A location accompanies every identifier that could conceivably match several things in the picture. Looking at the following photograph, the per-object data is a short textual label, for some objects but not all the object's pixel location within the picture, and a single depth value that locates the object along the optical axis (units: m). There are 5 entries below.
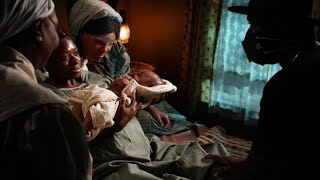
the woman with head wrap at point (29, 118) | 0.68
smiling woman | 1.64
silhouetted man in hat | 0.98
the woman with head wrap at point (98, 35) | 2.13
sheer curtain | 3.15
